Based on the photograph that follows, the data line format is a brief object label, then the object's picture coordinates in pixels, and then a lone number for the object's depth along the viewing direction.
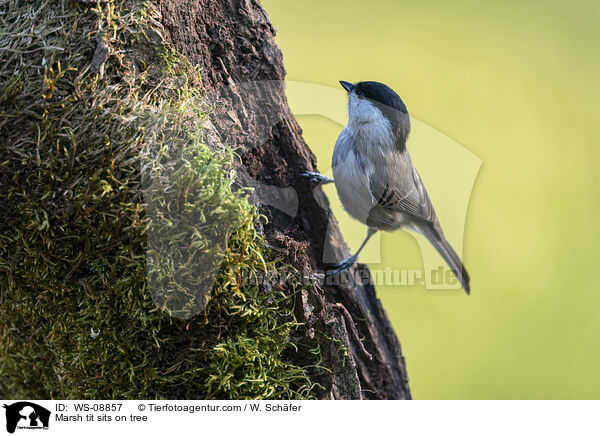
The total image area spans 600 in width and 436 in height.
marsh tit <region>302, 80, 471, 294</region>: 3.63
